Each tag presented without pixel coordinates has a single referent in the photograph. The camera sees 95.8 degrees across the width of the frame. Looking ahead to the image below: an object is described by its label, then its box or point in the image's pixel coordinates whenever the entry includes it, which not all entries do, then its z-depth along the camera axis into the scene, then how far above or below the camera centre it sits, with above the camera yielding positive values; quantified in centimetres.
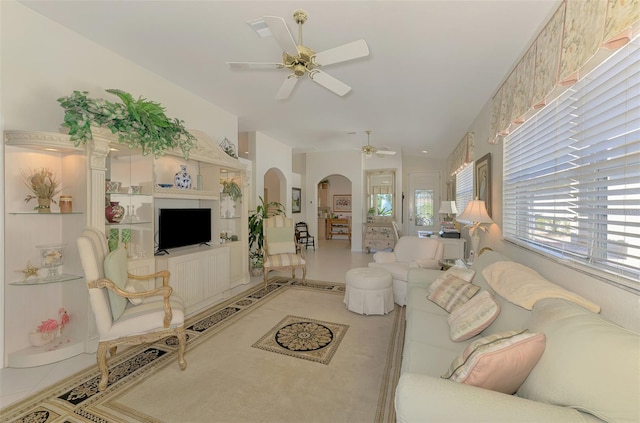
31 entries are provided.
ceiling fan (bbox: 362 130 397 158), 620 +127
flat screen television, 354 -24
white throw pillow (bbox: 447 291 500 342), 185 -72
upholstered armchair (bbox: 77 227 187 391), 215 -81
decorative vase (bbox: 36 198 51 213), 248 +3
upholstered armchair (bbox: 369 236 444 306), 384 -73
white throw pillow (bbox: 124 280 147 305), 254 -79
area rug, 185 -129
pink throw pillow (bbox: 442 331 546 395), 117 -62
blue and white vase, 375 +40
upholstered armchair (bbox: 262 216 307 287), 476 -66
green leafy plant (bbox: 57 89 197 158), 241 +81
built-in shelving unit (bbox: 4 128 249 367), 238 -17
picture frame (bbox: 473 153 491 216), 365 +41
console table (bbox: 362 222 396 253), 802 -75
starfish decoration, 241 -52
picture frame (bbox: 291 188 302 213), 874 +29
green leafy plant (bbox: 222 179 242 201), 459 +32
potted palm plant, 549 -49
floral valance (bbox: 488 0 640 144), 125 +90
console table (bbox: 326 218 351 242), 1127 -69
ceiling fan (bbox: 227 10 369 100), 189 +117
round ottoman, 347 -102
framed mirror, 840 +40
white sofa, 93 -63
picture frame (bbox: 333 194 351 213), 1171 +26
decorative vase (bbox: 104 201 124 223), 290 -3
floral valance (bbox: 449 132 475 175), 470 +104
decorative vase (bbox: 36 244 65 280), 252 -44
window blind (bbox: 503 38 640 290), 133 +22
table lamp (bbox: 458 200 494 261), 317 -6
